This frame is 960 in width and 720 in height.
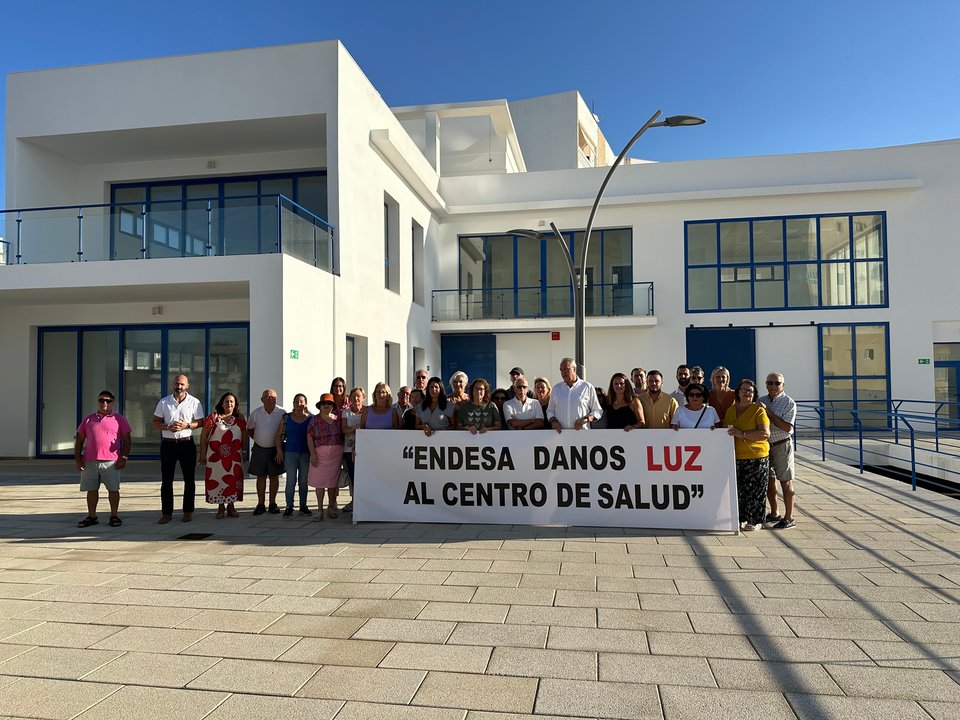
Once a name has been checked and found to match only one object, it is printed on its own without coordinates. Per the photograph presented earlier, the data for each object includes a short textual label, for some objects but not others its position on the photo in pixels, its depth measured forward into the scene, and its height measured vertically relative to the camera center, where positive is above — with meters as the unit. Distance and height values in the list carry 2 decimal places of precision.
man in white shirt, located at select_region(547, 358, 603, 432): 7.44 -0.37
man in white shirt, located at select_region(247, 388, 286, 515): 8.44 -0.84
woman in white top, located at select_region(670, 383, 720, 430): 7.33 -0.47
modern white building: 12.04 +2.76
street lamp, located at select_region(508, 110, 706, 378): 12.25 +2.44
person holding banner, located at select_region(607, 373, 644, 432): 7.43 -0.41
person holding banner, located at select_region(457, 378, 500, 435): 7.55 -0.50
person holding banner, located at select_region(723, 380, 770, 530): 7.08 -0.85
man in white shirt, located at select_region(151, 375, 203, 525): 8.02 -0.83
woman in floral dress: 8.24 -1.03
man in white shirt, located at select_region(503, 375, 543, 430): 7.67 -0.47
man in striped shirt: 7.29 -0.78
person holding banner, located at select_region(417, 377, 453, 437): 7.75 -0.46
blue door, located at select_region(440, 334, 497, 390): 21.84 +0.51
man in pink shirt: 7.84 -0.97
